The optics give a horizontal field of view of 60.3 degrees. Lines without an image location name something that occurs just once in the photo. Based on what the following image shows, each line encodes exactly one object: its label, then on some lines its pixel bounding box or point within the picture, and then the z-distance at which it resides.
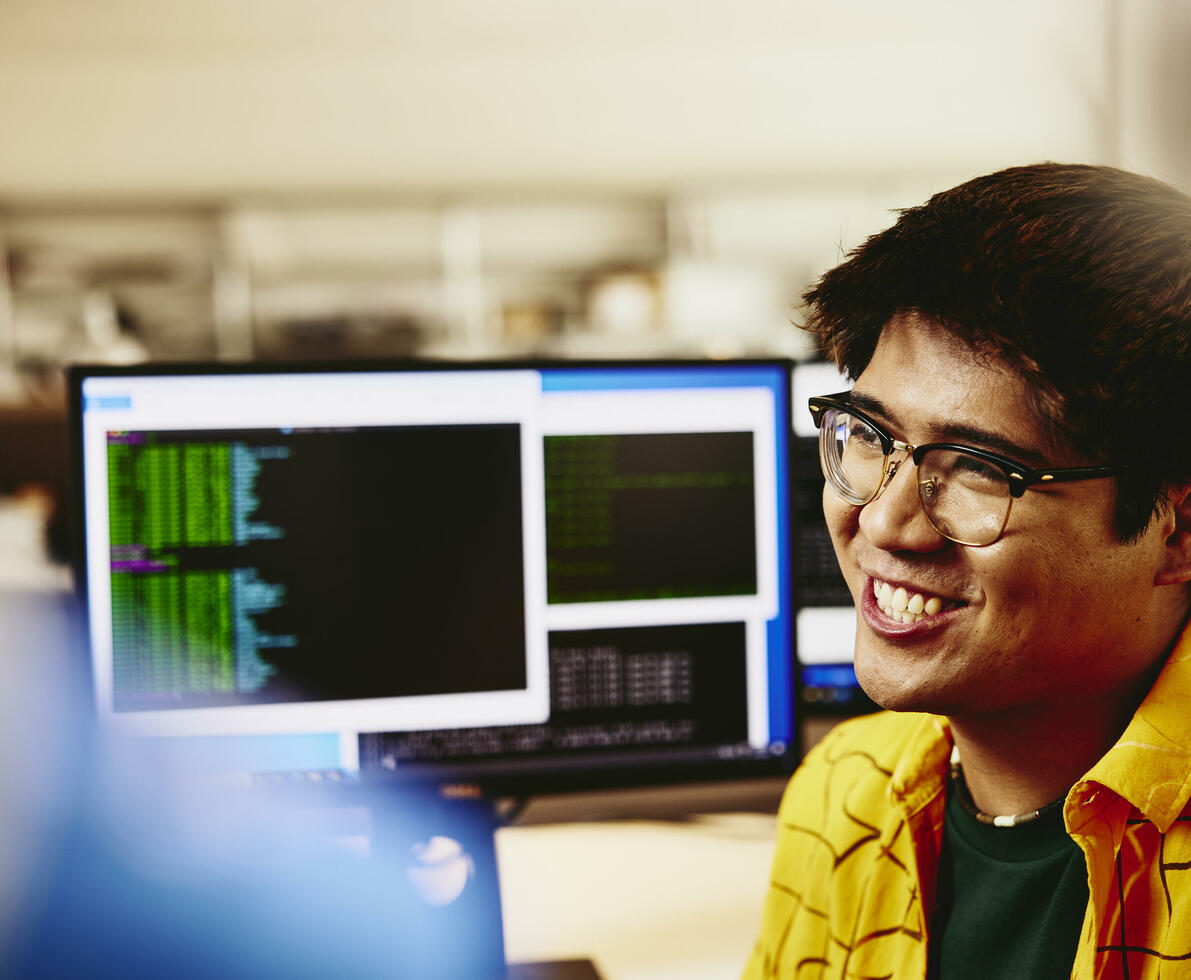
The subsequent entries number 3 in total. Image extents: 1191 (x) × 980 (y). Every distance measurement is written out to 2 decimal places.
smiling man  0.64
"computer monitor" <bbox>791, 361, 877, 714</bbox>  1.18
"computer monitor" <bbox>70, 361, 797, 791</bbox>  0.93
